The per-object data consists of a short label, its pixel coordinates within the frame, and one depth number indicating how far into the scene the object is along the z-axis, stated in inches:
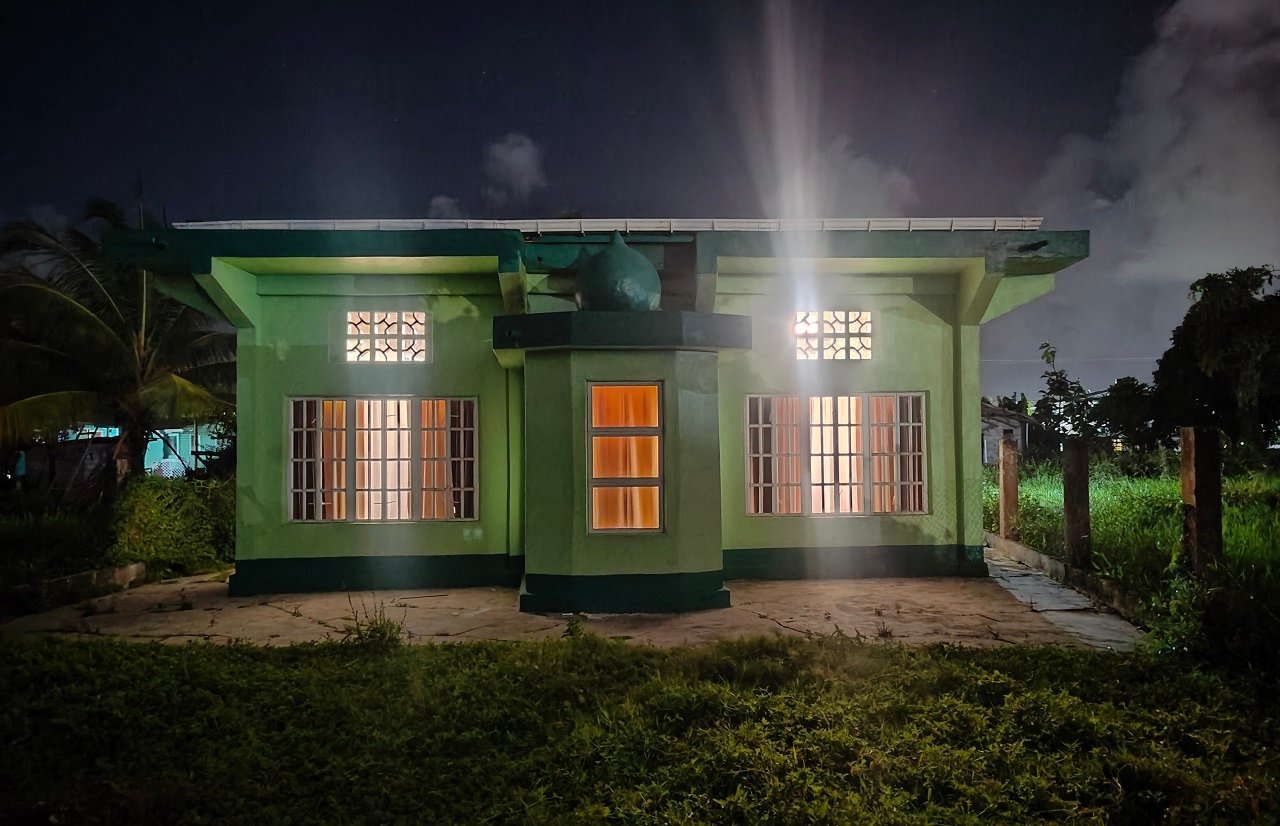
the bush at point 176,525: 421.4
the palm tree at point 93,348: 501.0
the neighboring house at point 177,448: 989.8
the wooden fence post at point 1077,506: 343.0
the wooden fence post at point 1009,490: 455.2
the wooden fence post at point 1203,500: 254.7
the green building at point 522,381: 368.2
